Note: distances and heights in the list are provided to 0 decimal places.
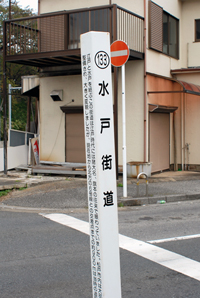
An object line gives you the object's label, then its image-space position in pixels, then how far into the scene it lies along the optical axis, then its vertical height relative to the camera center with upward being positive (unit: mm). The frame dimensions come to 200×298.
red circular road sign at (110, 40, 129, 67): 9250 +2166
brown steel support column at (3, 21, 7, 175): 13516 +1427
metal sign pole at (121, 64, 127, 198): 10070 +187
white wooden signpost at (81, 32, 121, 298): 3236 -164
